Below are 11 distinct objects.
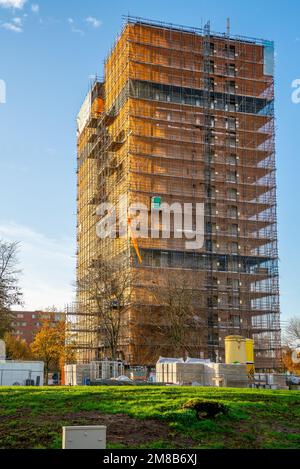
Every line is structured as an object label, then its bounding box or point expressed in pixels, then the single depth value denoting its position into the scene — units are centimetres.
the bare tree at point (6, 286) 5578
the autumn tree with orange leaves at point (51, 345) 7956
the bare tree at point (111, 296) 6303
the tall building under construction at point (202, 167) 7050
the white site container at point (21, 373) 3875
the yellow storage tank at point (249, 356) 4605
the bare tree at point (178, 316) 6184
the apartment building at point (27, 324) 15038
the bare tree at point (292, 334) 9488
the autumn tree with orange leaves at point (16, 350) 8888
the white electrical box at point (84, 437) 1172
